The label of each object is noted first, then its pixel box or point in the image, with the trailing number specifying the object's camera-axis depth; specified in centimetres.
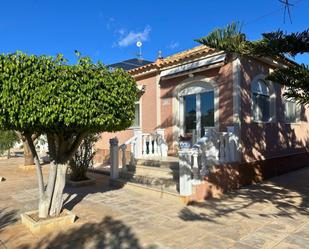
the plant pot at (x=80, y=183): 806
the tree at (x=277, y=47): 561
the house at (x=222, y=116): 760
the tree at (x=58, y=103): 385
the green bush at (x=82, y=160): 837
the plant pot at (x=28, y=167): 1143
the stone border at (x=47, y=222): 445
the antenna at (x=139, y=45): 1528
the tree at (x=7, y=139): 1512
